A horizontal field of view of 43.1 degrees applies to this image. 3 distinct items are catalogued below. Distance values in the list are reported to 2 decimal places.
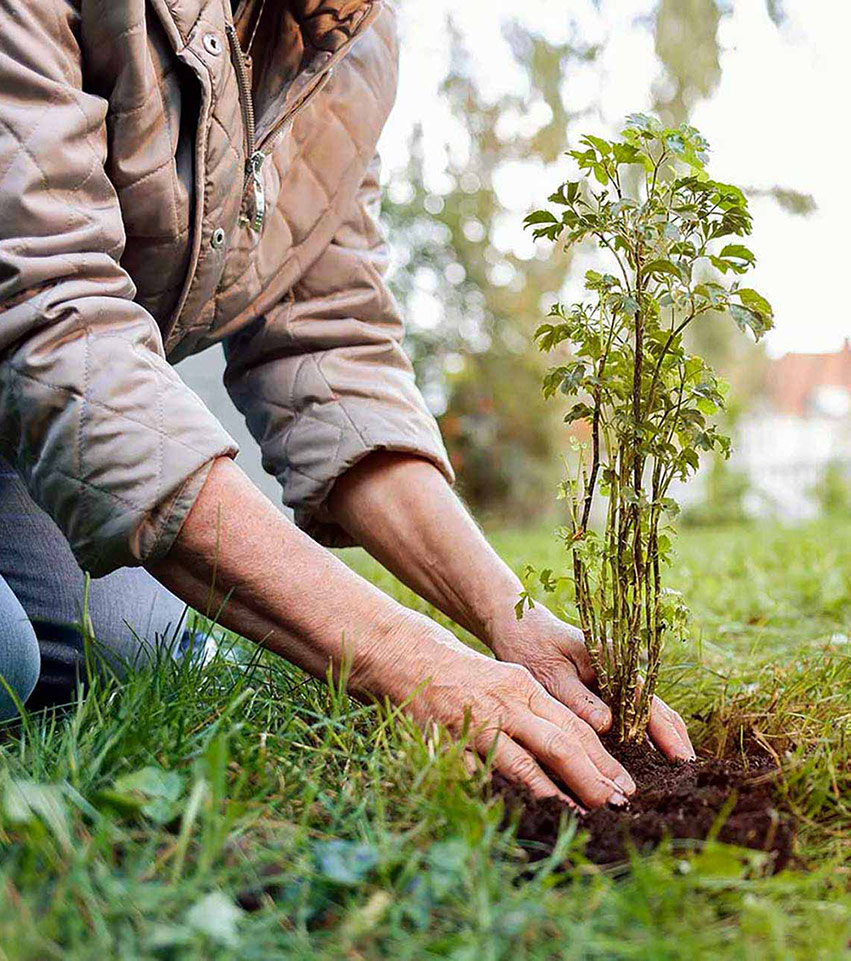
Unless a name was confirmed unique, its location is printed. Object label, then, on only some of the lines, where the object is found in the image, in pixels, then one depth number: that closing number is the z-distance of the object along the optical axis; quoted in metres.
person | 1.44
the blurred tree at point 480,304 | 8.59
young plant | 1.50
